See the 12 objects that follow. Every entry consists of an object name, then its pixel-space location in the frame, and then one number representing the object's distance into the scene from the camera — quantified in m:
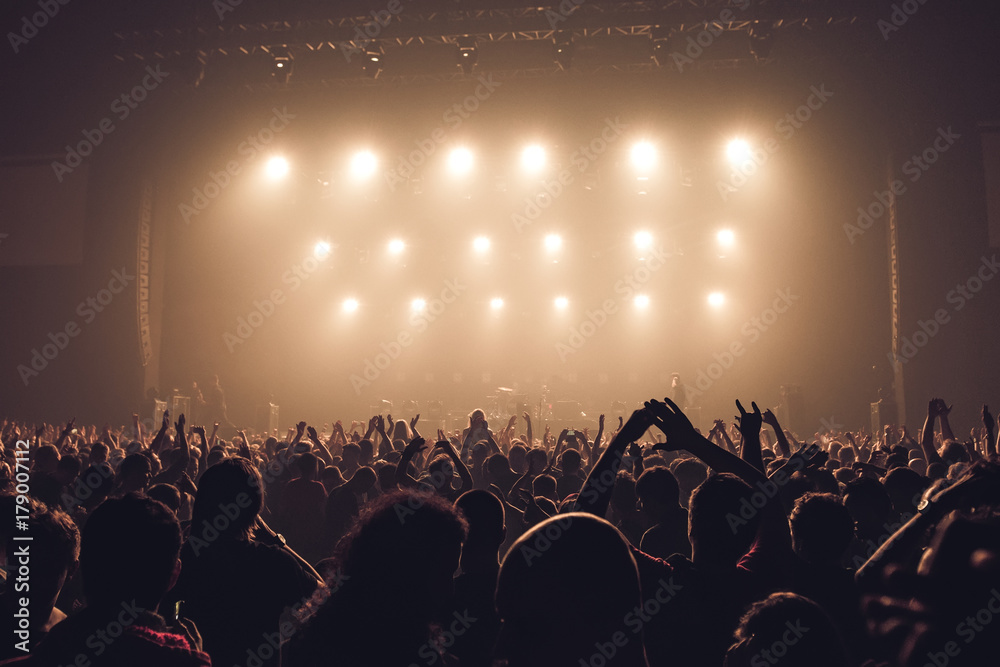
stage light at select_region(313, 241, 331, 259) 22.56
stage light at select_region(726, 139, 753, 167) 18.92
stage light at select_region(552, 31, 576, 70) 15.87
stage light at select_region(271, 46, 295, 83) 16.75
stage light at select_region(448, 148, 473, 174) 20.73
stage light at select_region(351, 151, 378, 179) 20.44
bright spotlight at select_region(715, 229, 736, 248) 21.53
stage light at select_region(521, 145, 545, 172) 20.03
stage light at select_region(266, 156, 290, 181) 20.36
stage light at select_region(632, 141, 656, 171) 19.53
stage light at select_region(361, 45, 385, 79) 16.37
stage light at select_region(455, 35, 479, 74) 16.39
